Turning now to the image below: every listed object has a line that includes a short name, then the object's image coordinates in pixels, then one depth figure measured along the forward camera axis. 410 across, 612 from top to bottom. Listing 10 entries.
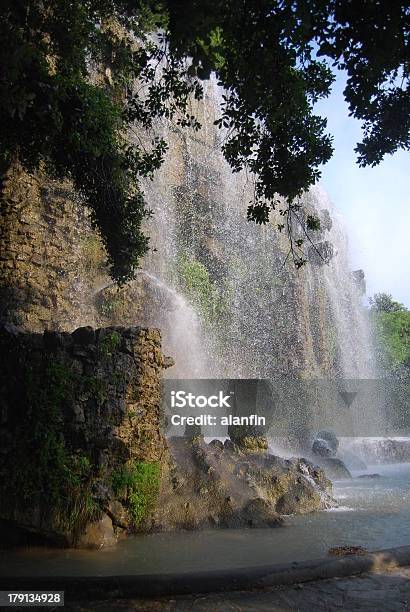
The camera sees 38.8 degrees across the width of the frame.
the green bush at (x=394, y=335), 50.06
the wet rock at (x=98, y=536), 7.18
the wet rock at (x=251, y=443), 10.67
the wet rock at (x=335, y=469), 16.48
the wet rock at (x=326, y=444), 21.34
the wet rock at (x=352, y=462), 21.14
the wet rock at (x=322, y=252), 34.97
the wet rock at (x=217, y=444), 10.03
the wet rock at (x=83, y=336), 8.24
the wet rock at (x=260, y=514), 8.46
